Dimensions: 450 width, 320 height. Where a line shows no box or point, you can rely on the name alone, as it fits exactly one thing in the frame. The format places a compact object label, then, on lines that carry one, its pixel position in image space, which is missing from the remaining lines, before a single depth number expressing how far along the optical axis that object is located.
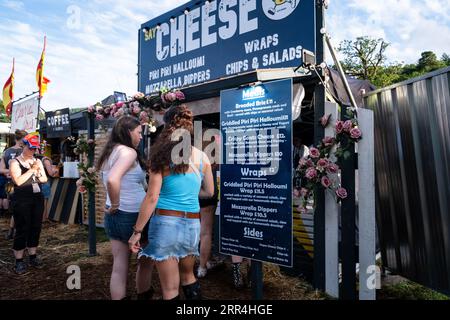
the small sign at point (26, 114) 8.23
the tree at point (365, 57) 22.61
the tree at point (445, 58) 30.15
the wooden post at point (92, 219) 5.53
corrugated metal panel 2.81
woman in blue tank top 2.46
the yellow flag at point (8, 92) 10.25
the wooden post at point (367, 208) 3.28
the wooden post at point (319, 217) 3.67
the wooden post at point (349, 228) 3.41
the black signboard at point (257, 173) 3.11
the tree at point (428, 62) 27.13
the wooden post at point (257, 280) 3.25
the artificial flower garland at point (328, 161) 3.29
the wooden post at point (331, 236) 3.62
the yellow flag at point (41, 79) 8.08
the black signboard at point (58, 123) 9.23
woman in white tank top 2.78
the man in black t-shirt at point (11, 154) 5.81
